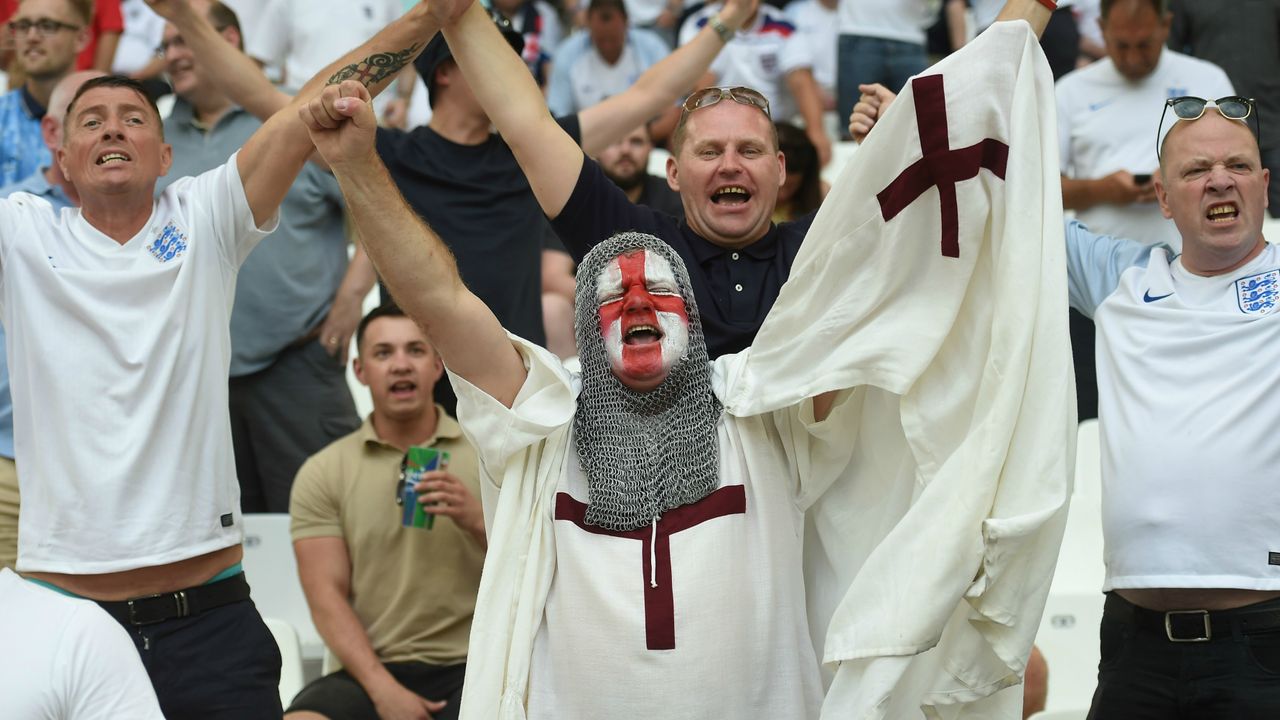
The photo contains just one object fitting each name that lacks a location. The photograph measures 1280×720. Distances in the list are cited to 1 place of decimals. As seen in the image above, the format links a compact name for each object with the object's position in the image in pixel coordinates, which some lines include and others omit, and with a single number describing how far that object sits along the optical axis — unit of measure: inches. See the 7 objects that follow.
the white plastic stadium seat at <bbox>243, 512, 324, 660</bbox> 437.7
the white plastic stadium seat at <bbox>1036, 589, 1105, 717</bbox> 410.6
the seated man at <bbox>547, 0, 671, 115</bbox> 680.4
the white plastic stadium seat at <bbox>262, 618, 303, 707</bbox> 397.1
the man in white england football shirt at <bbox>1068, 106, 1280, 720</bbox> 280.7
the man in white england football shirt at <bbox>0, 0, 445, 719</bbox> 288.4
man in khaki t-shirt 371.9
